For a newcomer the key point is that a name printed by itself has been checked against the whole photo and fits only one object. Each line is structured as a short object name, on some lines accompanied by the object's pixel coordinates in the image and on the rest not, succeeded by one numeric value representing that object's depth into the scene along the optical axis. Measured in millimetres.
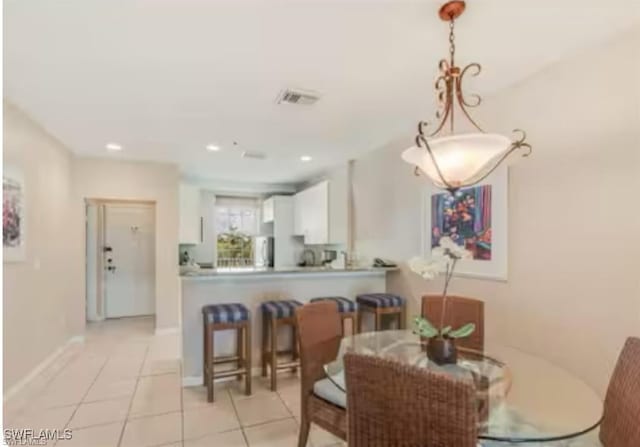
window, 7336
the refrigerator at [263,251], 7141
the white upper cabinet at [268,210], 6914
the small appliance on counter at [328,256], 5856
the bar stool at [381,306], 3748
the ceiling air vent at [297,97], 2863
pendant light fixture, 1841
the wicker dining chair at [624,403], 1362
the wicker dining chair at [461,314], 2438
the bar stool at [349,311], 3604
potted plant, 1854
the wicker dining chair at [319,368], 1988
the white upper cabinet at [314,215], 5605
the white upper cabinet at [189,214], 6223
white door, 6184
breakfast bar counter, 3533
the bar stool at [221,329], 3156
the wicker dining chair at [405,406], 1018
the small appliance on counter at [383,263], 4281
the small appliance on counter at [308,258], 6738
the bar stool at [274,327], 3361
